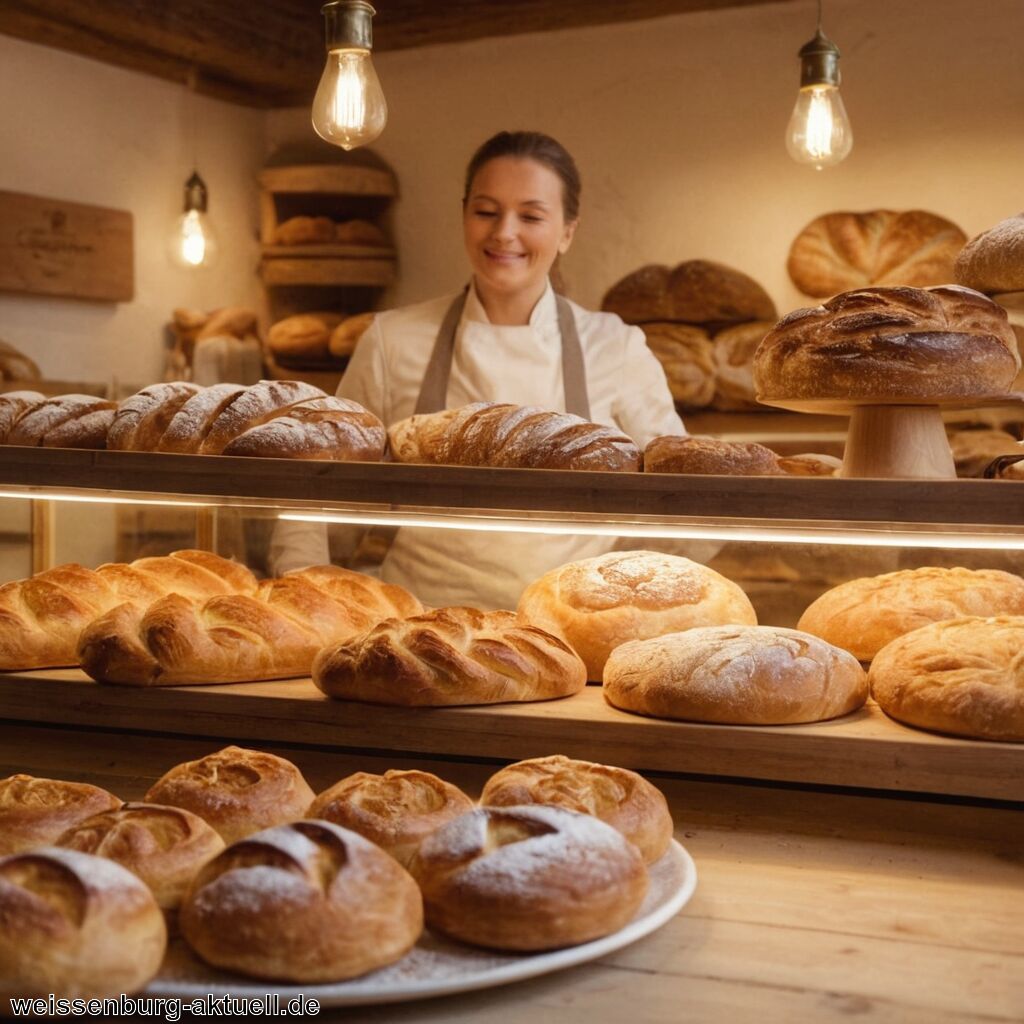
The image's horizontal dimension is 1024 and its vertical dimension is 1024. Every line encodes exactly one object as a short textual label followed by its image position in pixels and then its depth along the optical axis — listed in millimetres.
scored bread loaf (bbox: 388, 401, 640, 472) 1855
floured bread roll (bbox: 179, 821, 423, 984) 1324
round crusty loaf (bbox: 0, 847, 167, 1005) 1280
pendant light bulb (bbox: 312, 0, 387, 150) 2756
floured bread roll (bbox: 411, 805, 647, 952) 1402
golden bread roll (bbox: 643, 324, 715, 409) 5020
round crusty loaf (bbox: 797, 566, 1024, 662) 2180
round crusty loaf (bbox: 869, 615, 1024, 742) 1773
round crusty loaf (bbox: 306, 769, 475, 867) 1584
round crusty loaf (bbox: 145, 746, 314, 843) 1671
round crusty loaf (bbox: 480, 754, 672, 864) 1637
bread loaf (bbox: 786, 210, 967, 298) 4805
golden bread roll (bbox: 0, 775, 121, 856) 1614
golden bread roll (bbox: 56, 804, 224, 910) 1489
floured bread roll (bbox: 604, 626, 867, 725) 1847
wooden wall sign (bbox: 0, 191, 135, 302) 5121
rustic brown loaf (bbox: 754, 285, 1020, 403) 1700
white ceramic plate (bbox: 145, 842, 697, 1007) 1332
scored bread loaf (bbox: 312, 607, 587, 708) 1932
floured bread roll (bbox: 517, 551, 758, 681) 2189
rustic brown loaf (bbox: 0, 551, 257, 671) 2168
